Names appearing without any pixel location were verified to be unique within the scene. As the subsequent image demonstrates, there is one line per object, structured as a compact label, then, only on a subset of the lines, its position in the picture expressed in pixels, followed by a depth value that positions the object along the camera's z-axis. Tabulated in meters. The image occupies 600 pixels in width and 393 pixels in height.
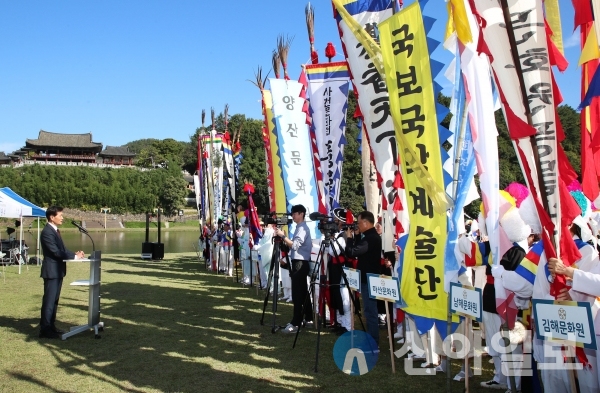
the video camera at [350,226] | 6.96
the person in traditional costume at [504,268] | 4.38
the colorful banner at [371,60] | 5.97
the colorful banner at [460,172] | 5.17
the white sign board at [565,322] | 3.18
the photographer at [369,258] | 5.97
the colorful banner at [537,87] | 3.48
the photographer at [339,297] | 7.50
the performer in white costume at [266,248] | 11.60
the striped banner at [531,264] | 4.12
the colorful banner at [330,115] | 8.14
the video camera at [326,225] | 5.82
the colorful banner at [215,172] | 18.41
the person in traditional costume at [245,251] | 13.35
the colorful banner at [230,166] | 15.45
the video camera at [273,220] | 6.94
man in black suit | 6.96
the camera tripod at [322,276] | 5.74
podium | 7.04
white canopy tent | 15.02
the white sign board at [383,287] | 5.16
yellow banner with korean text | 4.99
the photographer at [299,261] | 7.25
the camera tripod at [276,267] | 7.41
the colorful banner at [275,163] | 10.84
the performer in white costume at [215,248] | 17.20
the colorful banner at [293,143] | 9.27
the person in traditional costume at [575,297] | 3.32
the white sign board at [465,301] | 4.12
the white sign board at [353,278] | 5.71
